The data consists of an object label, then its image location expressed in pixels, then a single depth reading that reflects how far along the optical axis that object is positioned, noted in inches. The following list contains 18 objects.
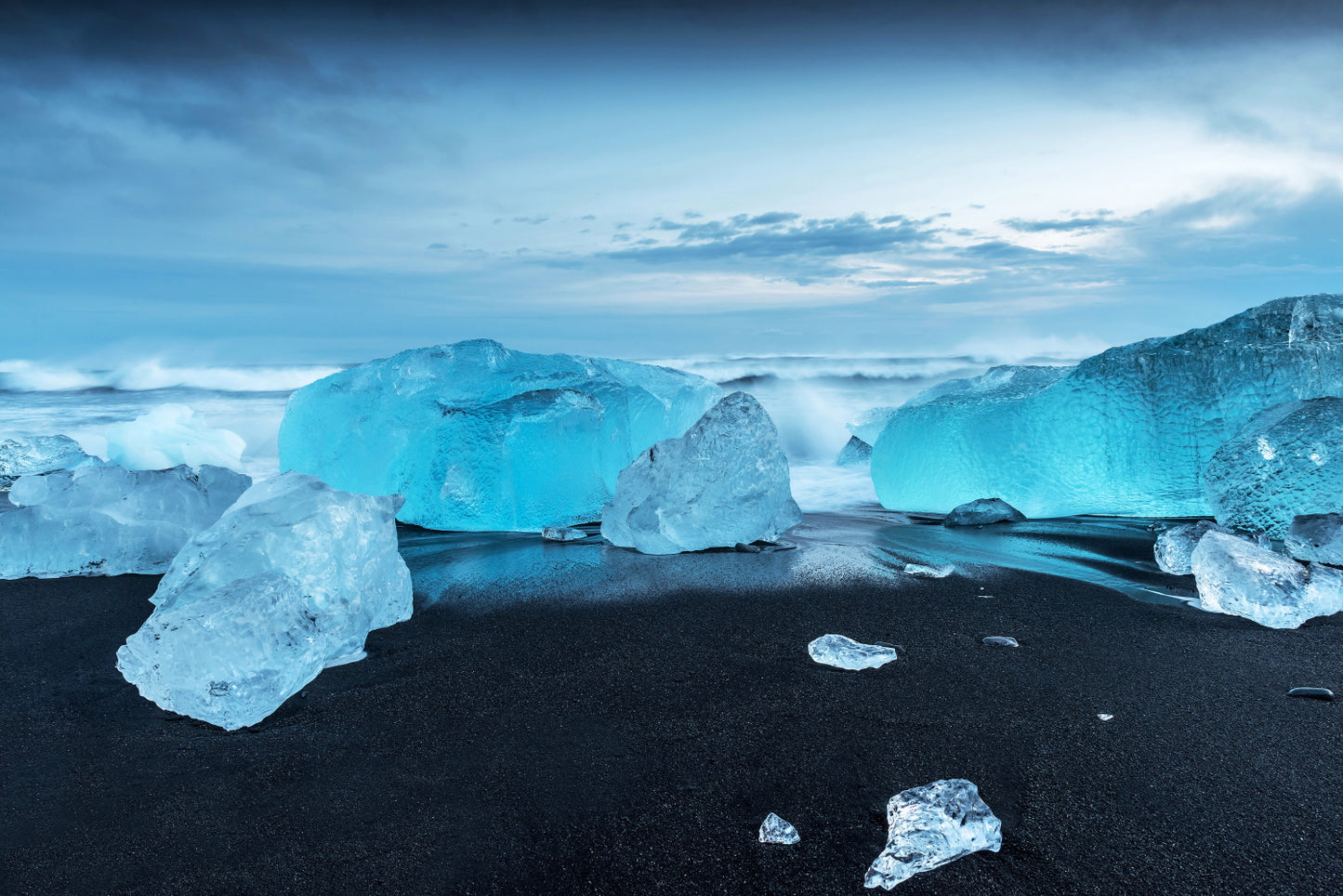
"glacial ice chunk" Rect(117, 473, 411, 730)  76.8
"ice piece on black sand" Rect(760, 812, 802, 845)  55.5
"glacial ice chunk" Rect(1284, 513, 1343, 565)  120.0
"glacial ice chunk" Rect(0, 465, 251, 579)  128.9
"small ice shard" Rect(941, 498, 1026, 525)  169.9
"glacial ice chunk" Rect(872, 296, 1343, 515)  165.3
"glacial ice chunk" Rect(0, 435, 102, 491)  227.0
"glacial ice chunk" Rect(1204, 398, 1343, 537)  139.8
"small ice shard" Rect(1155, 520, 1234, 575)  121.3
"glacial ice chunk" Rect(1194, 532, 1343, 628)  97.0
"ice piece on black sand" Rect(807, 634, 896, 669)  84.7
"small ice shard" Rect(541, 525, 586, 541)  156.9
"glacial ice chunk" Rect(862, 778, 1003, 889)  52.6
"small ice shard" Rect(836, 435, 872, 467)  272.1
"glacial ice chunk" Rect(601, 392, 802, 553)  144.5
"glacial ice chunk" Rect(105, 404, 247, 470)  226.8
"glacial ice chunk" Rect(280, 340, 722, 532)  173.0
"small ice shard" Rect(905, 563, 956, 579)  120.8
